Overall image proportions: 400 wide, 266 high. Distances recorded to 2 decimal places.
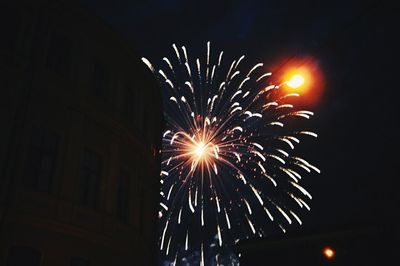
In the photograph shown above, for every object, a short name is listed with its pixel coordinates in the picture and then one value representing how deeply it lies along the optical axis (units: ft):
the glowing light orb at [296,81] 34.73
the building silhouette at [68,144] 43.42
